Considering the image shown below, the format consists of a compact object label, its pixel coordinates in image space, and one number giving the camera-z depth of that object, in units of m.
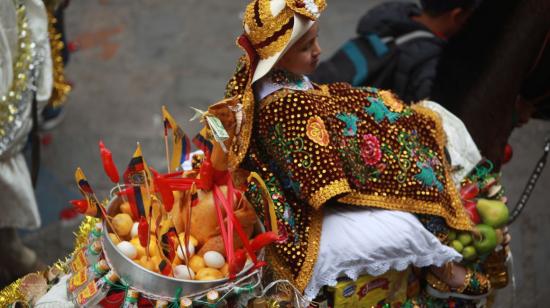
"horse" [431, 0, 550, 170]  5.78
